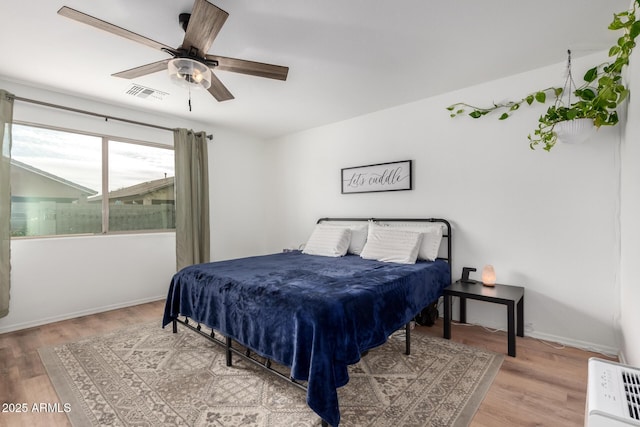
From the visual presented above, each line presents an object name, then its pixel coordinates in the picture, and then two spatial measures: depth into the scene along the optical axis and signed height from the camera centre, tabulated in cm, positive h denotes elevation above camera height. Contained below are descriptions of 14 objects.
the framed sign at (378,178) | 363 +42
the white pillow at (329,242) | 357 -39
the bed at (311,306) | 164 -66
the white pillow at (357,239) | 366 -36
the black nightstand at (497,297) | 240 -75
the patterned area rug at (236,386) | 172 -120
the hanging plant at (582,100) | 180 +89
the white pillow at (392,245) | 303 -38
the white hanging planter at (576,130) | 228 +60
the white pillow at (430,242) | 311 -35
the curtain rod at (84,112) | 306 +116
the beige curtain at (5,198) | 292 +15
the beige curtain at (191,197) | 412 +20
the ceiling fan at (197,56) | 168 +107
